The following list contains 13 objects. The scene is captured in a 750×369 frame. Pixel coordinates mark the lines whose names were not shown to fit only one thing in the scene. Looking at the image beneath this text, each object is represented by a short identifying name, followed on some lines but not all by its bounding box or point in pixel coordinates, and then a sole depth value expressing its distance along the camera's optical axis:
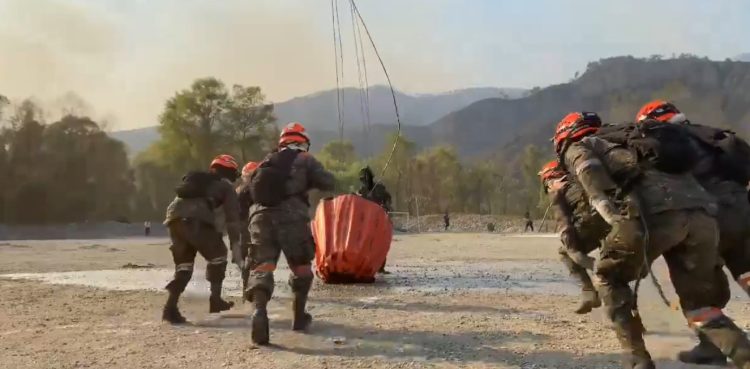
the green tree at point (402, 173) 77.42
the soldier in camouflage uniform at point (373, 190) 12.84
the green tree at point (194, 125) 68.69
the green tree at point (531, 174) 91.31
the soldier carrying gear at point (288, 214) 6.86
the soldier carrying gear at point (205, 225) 8.17
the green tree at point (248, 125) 69.50
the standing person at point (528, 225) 54.12
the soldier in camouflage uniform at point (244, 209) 8.62
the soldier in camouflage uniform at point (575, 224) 8.23
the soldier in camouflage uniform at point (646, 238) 4.86
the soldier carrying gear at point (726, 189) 5.36
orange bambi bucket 10.50
